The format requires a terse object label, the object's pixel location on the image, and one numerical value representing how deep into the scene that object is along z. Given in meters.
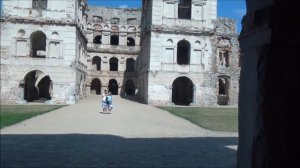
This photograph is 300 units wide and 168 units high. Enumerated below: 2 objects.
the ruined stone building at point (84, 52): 26.05
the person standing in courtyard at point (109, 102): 19.77
